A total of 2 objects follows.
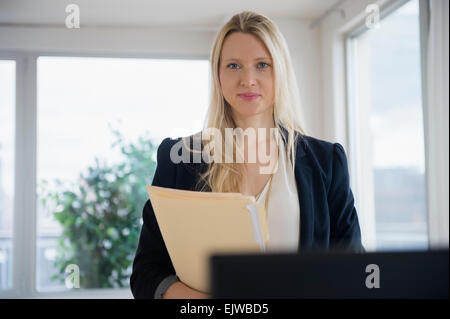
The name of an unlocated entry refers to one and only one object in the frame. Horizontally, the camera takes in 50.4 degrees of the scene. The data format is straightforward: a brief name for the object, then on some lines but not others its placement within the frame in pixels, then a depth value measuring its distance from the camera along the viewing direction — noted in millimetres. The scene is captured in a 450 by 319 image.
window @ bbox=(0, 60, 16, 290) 4121
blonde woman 1085
